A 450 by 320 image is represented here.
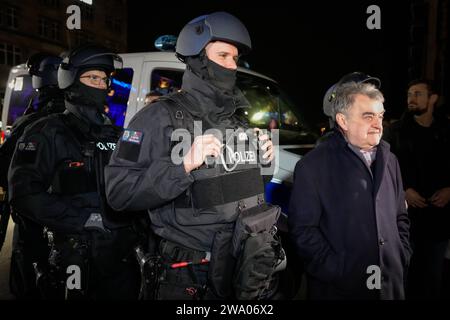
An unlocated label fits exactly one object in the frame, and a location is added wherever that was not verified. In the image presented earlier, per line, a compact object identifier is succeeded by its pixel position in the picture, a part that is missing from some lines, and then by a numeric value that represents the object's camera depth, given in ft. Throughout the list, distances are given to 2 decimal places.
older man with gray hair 7.22
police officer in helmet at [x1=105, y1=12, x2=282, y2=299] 6.09
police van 14.52
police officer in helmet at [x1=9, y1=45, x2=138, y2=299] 8.49
